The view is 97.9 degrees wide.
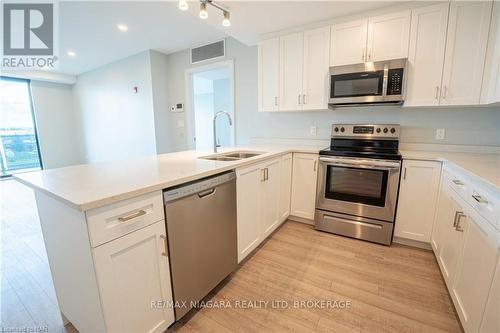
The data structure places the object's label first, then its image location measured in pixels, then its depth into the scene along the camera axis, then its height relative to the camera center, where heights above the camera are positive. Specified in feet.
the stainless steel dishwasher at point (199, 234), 3.95 -2.11
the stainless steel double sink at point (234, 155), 6.88 -0.80
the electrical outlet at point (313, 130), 9.46 +0.02
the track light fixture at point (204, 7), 5.26 +3.16
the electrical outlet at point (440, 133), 7.31 -0.12
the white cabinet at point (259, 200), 5.82 -2.11
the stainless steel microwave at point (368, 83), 6.72 +1.51
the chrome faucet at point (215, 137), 7.02 -0.20
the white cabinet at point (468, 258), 3.19 -2.33
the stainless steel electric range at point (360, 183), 6.85 -1.74
